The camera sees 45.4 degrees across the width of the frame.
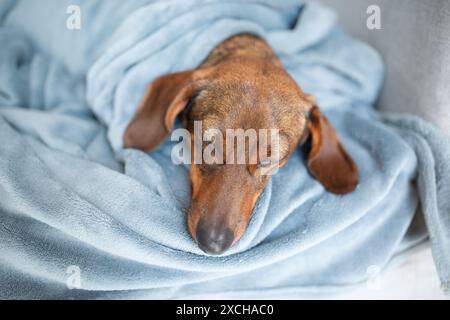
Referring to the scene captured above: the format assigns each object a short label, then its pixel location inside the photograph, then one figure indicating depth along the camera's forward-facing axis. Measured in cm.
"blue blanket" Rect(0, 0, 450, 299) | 40
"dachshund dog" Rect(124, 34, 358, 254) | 40
